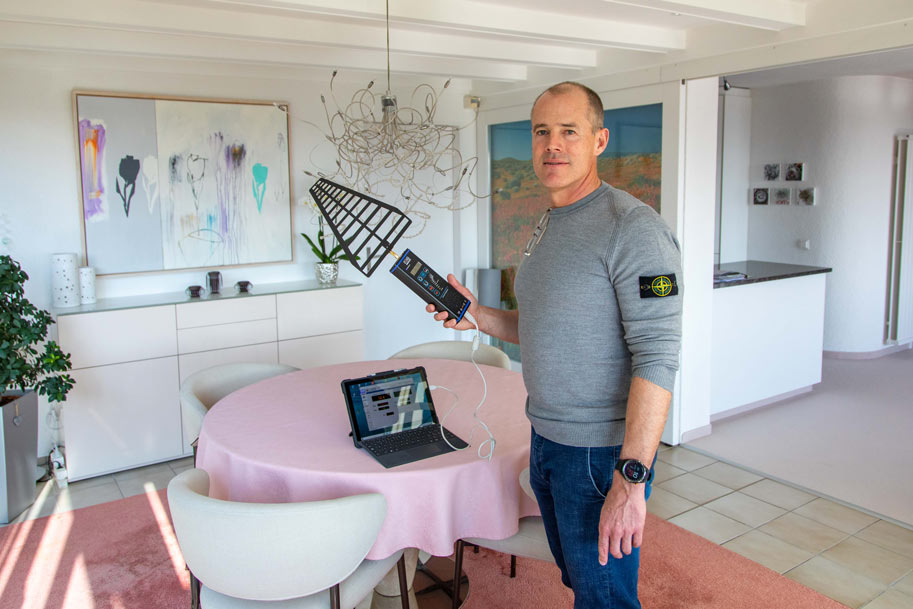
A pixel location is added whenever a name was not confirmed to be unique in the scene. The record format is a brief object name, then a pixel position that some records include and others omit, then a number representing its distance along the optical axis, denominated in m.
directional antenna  1.83
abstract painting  4.39
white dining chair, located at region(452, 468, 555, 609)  2.27
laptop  2.32
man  1.55
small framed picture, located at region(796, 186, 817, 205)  6.70
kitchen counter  4.96
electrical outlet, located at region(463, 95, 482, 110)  5.76
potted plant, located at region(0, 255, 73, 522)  3.51
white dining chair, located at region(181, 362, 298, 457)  2.97
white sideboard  4.04
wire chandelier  5.22
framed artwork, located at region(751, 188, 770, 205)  7.05
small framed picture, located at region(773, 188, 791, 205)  6.88
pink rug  2.85
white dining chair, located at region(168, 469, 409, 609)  1.84
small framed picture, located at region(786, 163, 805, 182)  6.73
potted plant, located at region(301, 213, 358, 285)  4.98
